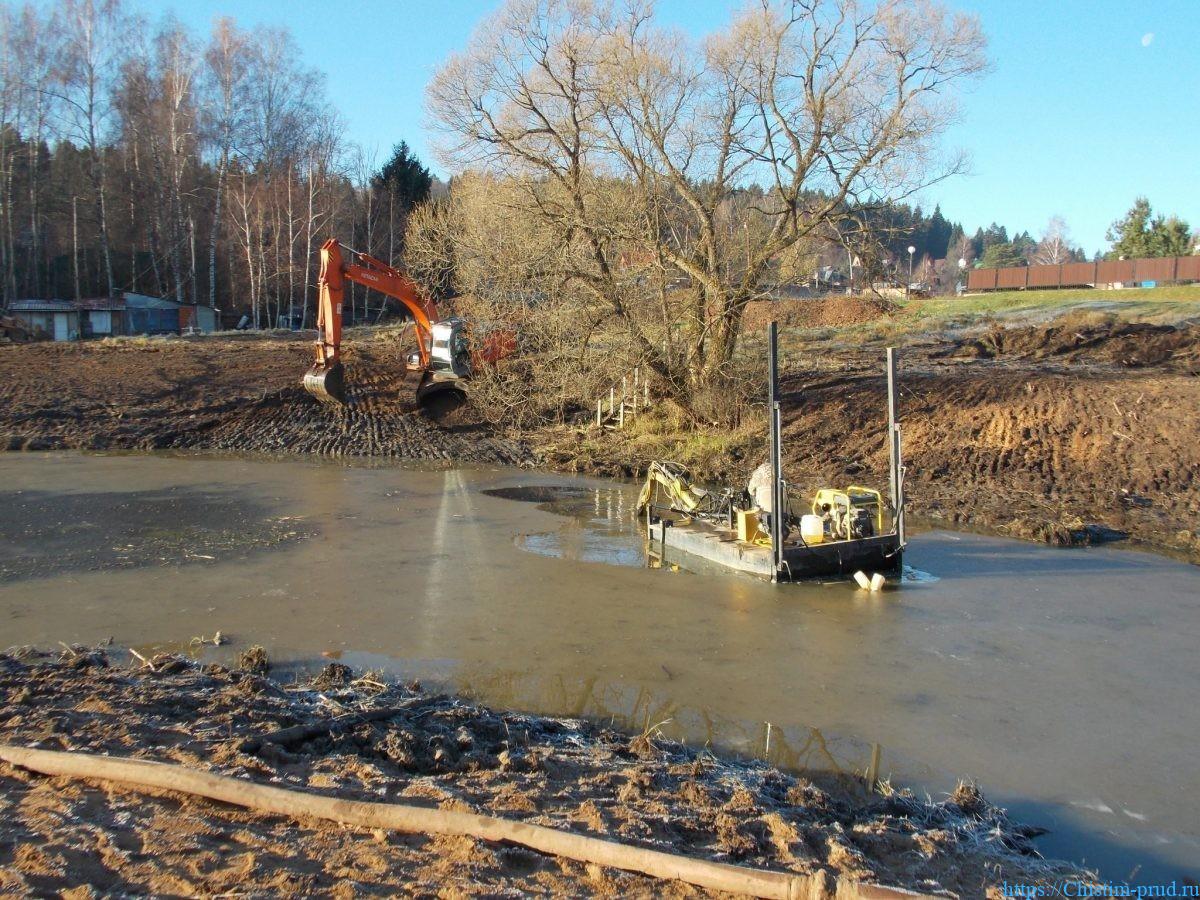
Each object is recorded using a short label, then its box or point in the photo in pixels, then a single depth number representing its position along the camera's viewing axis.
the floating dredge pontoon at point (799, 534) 11.73
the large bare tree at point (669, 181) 21.25
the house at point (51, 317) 41.50
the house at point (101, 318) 43.07
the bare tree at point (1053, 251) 97.34
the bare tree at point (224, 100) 47.62
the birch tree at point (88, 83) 44.50
